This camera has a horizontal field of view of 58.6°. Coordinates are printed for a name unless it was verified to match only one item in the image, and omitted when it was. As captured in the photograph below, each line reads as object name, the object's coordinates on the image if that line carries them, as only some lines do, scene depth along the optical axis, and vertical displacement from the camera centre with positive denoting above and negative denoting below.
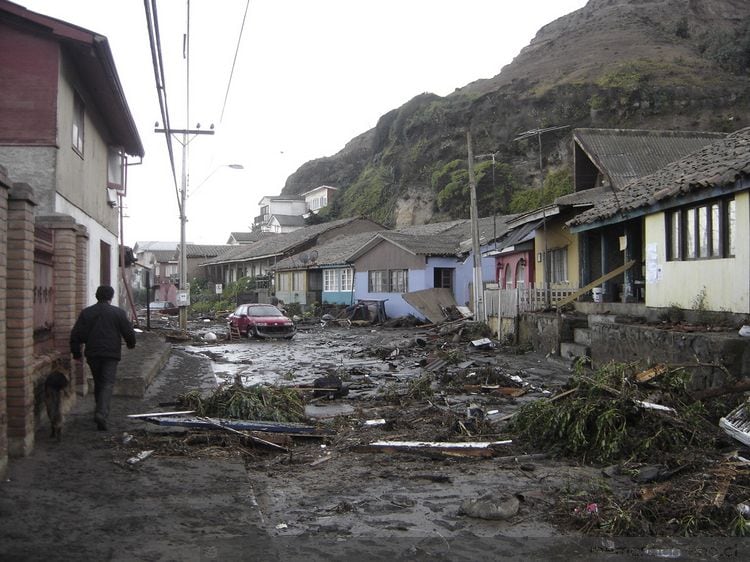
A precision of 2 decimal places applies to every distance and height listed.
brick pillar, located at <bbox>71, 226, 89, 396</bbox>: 9.32 +0.05
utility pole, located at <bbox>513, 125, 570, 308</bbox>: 20.14 +0.78
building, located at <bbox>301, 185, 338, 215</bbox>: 89.25 +13.16
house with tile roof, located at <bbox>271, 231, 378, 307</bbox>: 40.72 +1.22
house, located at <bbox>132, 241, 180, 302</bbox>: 62.68 +2.86
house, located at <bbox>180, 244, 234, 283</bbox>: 72.38 +4.06
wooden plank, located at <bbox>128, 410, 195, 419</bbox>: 8.30 -1.54
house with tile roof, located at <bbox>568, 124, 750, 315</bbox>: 10.74 +1.25
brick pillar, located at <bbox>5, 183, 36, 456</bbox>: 6.06 -0.32
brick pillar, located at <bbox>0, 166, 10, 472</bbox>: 5.37 -0.21
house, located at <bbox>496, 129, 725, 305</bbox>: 19.38 +2.49
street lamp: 25.09 +4.74
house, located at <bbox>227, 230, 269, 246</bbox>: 82.81 +7.05
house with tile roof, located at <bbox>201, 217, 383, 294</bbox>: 51.34 +3.71
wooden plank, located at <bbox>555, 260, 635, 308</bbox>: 16.27 +0.15
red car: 26.38 -1.22
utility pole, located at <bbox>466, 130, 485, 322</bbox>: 23.30 +1.04
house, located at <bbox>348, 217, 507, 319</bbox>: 32.88 +1.37
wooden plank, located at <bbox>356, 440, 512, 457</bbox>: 7.39 -1.76
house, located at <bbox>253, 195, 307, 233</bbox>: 92.96 +11.94
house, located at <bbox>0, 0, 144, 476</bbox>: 6.14 +1.89
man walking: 7.59 -0.61
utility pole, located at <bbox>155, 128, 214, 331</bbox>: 24.40 +2.66
